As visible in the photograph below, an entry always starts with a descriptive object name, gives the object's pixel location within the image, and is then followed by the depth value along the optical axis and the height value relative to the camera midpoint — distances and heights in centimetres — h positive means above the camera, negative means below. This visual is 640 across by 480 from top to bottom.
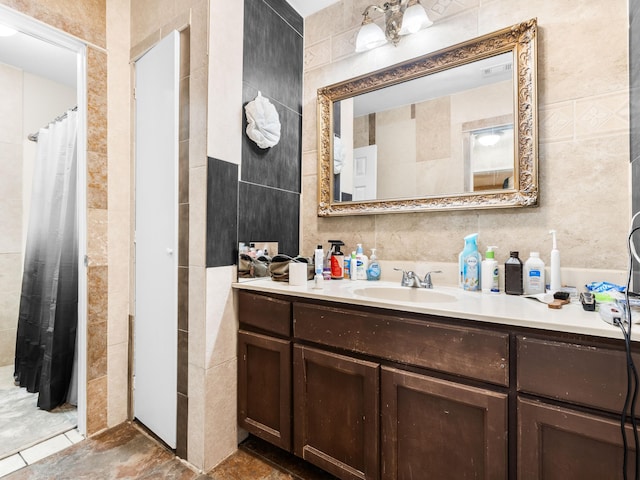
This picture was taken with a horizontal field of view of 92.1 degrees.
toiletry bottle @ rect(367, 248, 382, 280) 167 -17
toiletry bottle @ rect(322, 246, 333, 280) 172 -16
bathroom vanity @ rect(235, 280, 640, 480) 79 -47
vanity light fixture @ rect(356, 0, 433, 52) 154 +112
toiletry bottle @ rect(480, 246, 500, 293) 133 -15
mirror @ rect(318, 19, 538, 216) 133 +54
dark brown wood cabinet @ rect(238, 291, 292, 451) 134 -60
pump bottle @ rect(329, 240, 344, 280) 172 -15
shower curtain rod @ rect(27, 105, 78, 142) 231 +76
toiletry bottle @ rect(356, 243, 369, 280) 170 -15
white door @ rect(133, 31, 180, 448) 152 +0
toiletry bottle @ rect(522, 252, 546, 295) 123 -14
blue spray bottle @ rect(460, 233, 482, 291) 137 -11
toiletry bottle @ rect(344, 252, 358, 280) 169 -16
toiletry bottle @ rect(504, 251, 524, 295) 126 -15
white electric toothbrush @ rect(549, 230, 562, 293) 120 -13
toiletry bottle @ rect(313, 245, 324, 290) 161 -12
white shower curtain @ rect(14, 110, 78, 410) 186 -24
